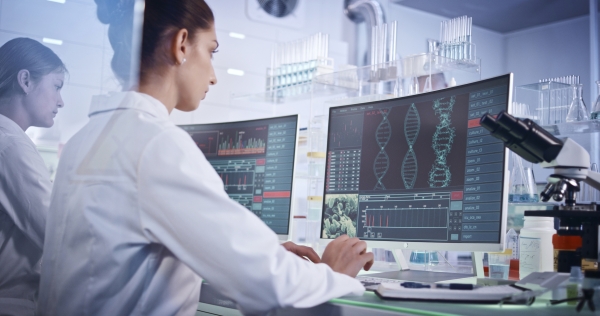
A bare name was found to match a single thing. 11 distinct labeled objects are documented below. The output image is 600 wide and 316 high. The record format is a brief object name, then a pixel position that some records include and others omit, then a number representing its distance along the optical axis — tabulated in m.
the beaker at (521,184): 2.52
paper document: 1.20
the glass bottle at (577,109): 2.89
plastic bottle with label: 1.56
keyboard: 1.40
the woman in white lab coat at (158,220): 1.11
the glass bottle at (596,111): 2.78
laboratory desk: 1.11
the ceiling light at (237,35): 4.53
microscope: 1.33
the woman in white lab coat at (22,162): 1.25
